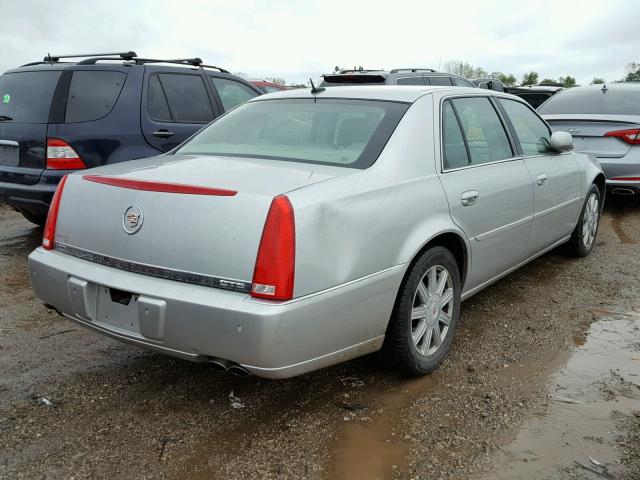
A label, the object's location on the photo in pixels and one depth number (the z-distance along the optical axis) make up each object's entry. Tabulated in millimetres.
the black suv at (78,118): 4973
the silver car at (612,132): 6754
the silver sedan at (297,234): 2330
